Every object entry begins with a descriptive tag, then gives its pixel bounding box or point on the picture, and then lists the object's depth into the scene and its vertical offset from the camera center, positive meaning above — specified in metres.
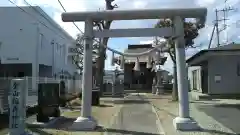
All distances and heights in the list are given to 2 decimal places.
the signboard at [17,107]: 5.11 -0.79
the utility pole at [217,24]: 23.30 +6.69
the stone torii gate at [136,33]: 6.47 +1.51
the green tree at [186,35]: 13.39 +3.14
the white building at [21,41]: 14.40 +2.85
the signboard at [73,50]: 22.60 +3.35
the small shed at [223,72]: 12.92 +0.19
